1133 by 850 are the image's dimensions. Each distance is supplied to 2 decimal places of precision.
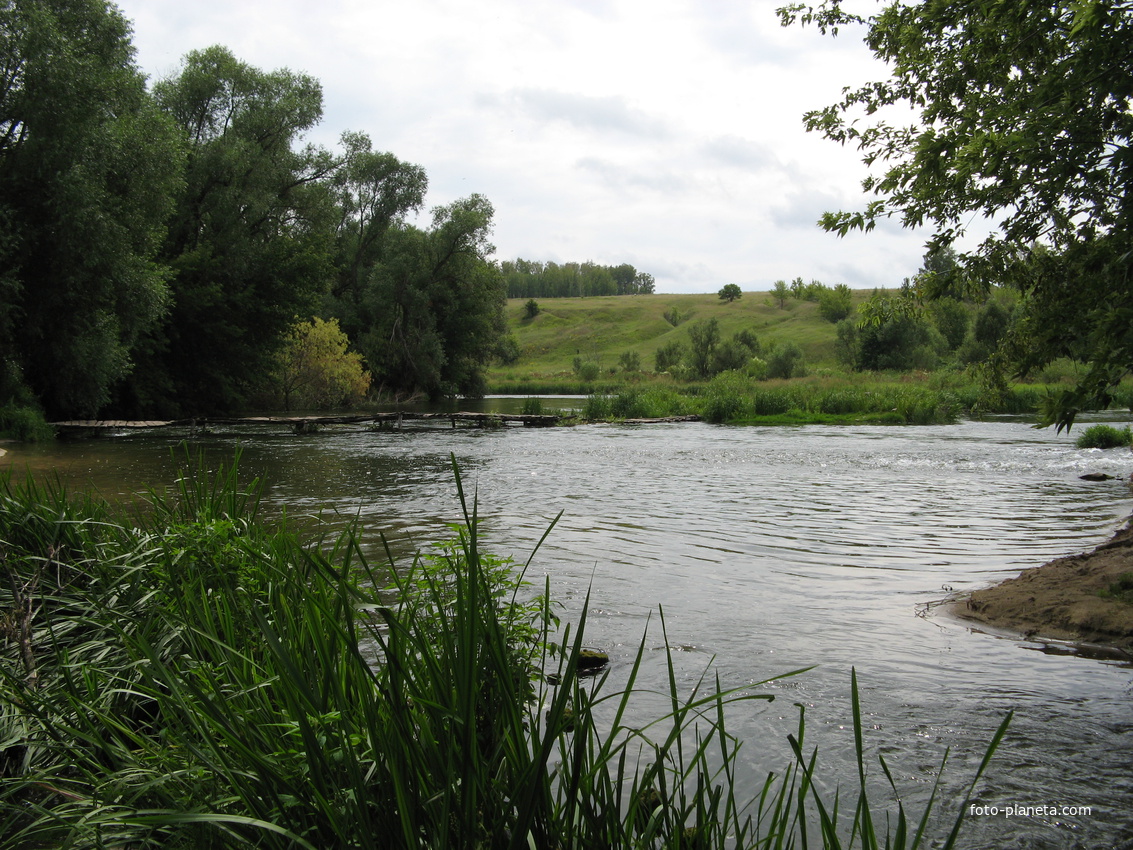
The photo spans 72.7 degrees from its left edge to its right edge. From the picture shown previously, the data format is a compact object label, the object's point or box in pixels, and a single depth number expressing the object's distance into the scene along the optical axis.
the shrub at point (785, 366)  60.96
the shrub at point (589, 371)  81.44
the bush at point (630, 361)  91.19
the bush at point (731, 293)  152.60
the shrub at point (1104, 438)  22.17
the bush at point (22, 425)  22.47
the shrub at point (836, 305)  118.25
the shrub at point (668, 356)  82.94
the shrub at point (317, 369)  44.19
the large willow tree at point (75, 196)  21.64
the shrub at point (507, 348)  64.70
